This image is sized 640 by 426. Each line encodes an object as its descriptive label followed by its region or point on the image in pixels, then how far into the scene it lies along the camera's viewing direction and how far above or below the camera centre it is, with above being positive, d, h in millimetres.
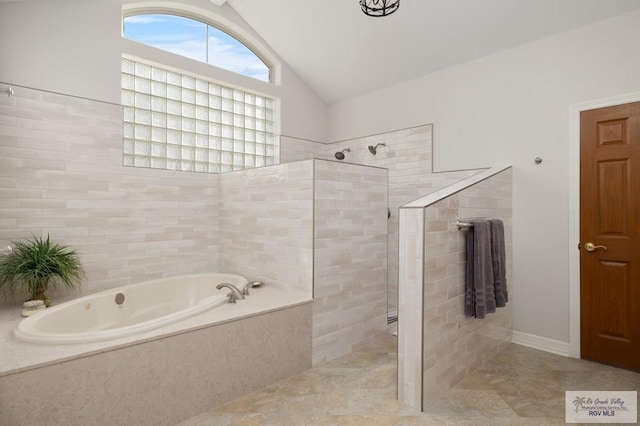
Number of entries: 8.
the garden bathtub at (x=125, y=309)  1736 -667
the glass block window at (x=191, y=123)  3139 +963
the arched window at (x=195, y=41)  3191 +1790
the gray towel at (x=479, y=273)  2240 -386
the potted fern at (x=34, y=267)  2299 -371
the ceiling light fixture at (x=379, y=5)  2927 +1860
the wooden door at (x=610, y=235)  2457 -146
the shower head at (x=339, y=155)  4277 +760
